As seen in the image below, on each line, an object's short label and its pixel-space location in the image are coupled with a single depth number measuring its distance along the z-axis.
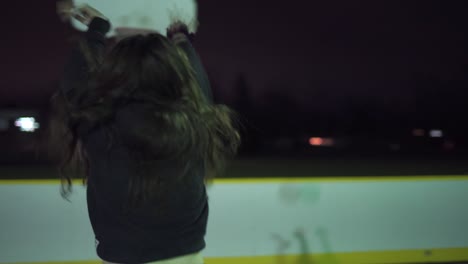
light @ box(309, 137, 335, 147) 48.75
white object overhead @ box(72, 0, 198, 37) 2.22
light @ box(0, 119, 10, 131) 33.01
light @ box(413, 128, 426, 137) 46.42
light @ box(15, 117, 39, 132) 29.78
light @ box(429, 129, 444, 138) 46.78
